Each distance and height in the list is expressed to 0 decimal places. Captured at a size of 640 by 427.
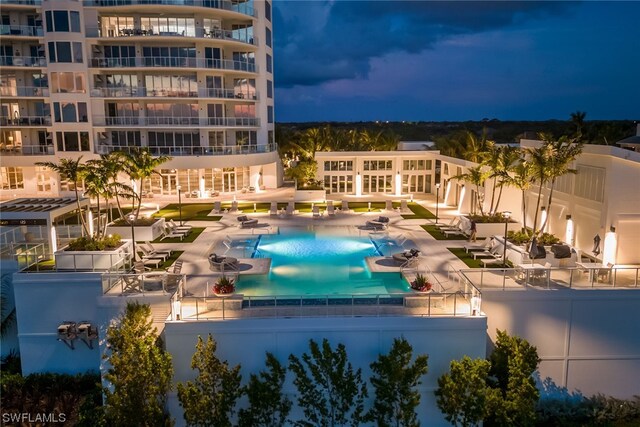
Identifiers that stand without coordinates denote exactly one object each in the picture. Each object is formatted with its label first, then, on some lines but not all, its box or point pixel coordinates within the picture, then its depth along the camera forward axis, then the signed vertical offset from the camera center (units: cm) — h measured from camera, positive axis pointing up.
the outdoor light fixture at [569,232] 1891 -356
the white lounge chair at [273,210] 2918 -413
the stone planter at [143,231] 2272 -412
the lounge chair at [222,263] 1705 -420
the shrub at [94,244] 1798 -374
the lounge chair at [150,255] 1892 -436
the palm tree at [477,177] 2423 -195
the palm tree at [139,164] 2416 -122
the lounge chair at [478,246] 1995 -435
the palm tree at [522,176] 1963 -158
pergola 1833 -303
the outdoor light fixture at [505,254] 1728 -410
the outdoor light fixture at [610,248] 1653 -365
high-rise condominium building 3628 +395
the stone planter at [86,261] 1608 -383
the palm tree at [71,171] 1966 -121
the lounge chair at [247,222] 2512 -413
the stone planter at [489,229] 2275 -412
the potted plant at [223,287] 1486 -433
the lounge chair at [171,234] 2314 -436
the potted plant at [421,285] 1506 -437
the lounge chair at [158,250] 1985 -440
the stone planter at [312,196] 3422 -390
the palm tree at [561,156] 1875 -75
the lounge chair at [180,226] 2404 -421
